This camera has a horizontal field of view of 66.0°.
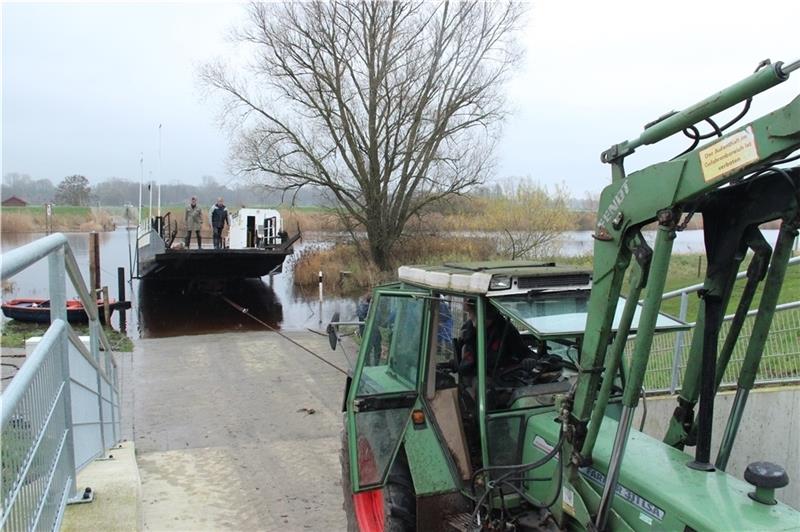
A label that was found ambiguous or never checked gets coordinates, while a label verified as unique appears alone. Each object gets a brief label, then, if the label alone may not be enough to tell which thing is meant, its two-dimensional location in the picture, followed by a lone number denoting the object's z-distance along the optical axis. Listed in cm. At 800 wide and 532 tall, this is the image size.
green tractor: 257
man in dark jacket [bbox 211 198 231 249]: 2217
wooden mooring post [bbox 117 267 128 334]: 1972
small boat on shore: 1667
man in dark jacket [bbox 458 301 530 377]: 385
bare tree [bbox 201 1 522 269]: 2347
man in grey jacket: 2230
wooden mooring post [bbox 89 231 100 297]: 1606
